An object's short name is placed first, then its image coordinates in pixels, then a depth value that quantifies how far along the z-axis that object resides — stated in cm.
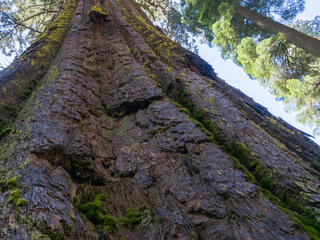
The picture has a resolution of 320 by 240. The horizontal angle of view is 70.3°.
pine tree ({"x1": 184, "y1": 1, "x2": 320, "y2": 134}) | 808
